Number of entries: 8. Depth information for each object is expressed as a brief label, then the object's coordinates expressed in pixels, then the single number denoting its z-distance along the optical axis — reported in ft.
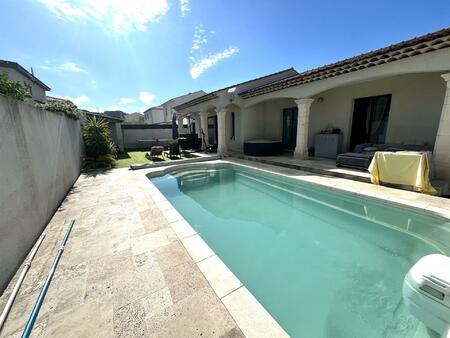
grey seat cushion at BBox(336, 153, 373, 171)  22.12
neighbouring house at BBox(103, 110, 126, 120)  134.92
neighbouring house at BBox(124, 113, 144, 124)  163.00
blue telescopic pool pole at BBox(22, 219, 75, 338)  5.58
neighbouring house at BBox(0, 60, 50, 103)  41.56
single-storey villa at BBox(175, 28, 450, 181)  16.75
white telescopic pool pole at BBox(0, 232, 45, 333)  6.04
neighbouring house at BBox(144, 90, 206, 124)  98.90
